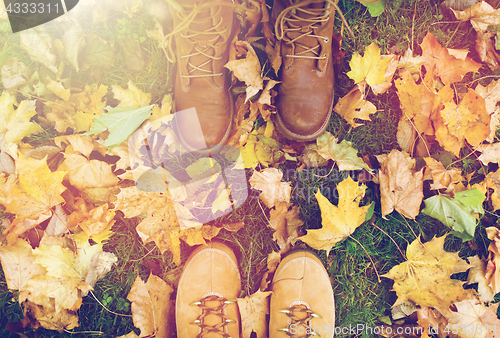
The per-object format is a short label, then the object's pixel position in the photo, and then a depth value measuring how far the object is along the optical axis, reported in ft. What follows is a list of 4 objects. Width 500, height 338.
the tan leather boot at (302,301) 2.70
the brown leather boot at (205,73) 2.47
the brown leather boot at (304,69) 2.49
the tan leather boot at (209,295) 2.71
